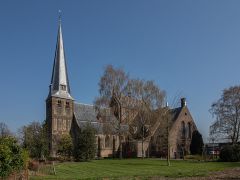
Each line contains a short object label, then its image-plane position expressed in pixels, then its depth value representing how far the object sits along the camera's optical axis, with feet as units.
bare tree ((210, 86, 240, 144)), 180.34
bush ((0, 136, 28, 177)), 55.52
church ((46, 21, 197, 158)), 214.28
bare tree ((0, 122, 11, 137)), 247.25
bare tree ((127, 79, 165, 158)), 160.97
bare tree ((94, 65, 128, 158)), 166.40
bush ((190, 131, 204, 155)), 213.23
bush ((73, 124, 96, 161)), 155.53
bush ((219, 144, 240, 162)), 145.28
